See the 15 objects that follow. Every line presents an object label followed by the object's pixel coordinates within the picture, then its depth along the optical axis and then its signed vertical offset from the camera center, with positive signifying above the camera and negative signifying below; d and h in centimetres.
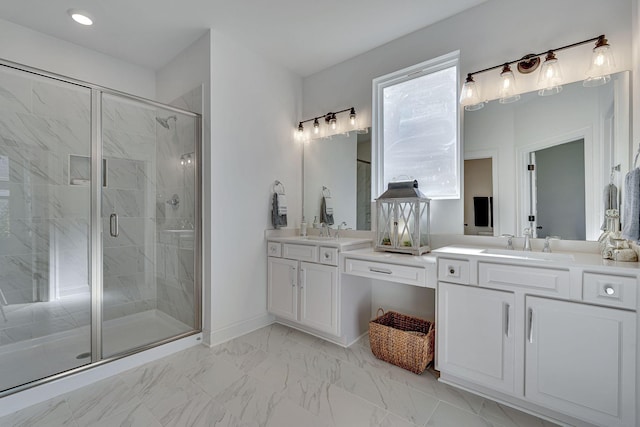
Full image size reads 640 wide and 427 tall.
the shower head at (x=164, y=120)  270 +85
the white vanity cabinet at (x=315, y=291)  252 -72
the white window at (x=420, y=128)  244 +77
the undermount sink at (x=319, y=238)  298 -26
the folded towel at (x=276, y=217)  308 -5
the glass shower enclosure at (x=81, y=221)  212 -7
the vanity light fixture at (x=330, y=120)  298 +99
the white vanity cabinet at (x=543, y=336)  141 -68
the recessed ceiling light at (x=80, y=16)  234 +161
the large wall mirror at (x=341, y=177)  294 +38
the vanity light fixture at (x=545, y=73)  177 +93
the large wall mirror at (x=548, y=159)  180 +36
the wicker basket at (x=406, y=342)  208 -97
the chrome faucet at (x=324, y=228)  316 -17
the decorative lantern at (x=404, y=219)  236 -5
